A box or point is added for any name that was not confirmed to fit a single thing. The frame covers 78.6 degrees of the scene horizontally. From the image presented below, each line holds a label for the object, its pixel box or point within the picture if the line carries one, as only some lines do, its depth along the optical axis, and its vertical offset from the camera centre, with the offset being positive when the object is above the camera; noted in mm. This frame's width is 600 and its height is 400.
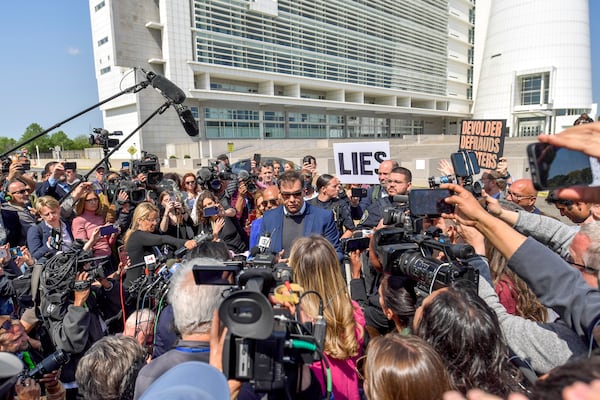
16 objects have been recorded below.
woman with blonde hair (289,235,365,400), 1935 -896
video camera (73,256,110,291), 2676 -956
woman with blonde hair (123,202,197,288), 4078 -978
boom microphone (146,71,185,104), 3494 +588
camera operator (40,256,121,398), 2555 -1144
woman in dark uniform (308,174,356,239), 5363 -827
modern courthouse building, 34469 +9248
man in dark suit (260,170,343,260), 3770 -772
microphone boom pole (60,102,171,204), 3484 +398
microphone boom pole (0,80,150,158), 2645 +309
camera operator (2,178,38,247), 4707 -703
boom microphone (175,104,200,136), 3783 +314
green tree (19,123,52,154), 60219 +1967
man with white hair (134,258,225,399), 1625 -813
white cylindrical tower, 44312 +10068
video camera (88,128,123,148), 5270 +156
